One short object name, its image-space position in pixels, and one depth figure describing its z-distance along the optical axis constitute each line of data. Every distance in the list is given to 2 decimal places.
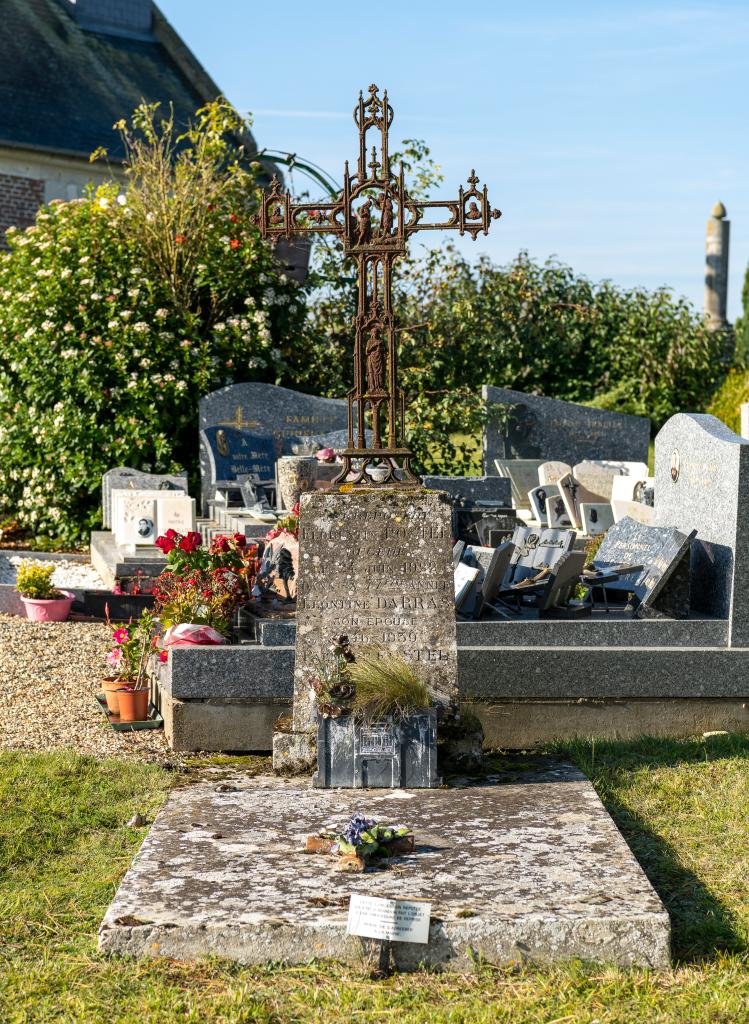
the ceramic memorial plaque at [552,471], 12.48
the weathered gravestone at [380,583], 5.18
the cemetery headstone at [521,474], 12.69
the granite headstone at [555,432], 13.77
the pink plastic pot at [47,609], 9.05
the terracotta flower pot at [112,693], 6.57
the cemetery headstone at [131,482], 11.88
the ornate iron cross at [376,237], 5.50
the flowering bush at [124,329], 13.01
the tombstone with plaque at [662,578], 6.44
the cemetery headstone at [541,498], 11.77
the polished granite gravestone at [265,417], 12.73
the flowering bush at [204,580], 6.57
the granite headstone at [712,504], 6.27
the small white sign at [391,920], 3.52
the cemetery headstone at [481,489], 11.18
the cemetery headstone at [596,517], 11.10
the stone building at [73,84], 19.58
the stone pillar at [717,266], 28.84
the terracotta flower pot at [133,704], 6.52
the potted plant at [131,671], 6.53
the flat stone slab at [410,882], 3.54
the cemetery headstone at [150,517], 10.33
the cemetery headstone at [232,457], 12.44
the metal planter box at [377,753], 4.86
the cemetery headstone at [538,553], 7.04
